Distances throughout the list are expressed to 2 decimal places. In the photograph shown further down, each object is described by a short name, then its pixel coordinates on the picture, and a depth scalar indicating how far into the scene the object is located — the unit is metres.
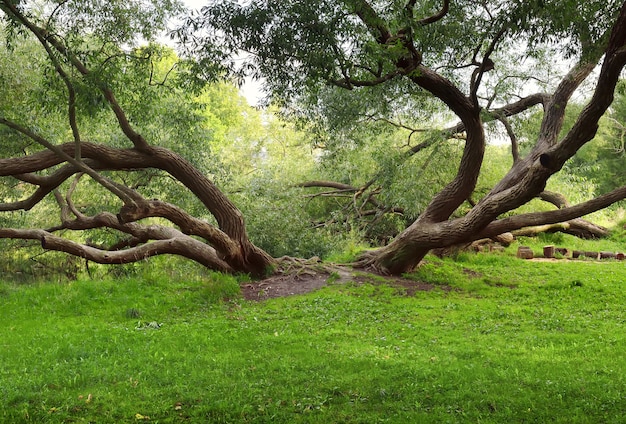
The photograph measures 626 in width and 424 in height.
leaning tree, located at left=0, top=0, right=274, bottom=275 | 7.90
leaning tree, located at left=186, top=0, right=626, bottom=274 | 6.30
